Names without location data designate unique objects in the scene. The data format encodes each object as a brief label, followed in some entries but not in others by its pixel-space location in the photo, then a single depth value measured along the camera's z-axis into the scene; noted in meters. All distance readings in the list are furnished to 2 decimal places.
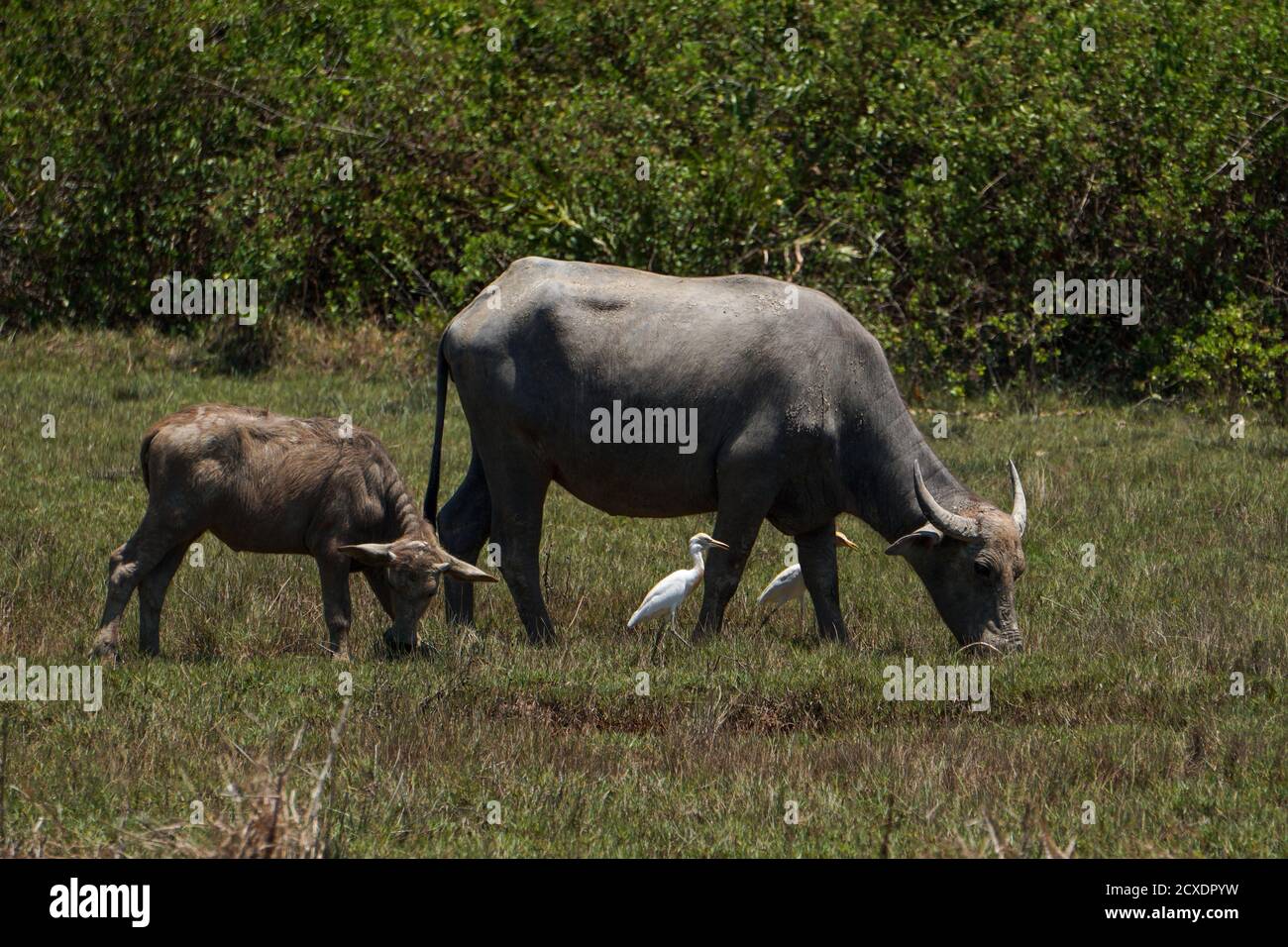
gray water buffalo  18.02
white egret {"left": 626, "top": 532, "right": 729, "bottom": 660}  18.64
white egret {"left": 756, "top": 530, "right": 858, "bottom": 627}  19.44
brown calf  16.73
